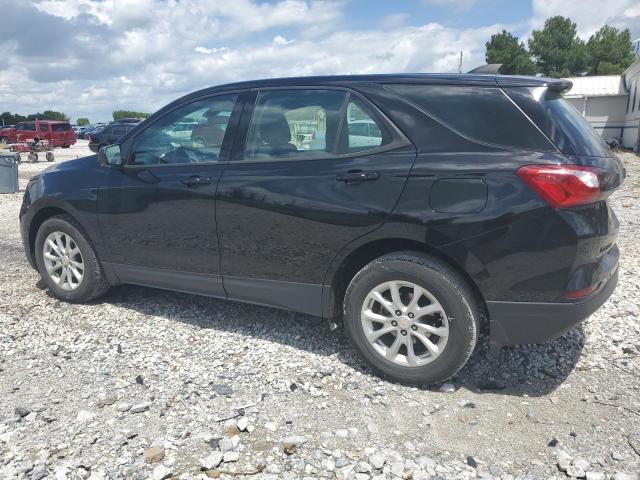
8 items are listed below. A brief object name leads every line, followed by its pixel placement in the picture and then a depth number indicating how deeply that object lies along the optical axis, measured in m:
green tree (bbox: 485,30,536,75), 47.06
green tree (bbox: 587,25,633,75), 49.31
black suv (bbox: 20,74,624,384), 2.93
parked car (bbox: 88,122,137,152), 26.77
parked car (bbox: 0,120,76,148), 34.22
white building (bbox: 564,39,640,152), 29.72
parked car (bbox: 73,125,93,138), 49.49
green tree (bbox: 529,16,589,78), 49.69
